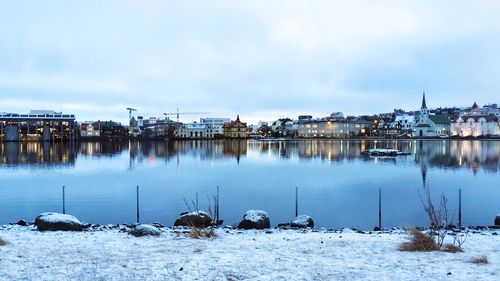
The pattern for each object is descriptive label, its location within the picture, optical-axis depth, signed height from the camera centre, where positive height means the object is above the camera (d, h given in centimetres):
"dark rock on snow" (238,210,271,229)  1811 -380
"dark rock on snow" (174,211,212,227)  1838 -384
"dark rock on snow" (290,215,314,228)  1928 -410
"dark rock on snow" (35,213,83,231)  1627 -349
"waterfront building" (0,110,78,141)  18838 +32
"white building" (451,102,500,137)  19645 +121
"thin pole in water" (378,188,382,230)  2028 -436
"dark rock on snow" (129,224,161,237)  1455 -338
